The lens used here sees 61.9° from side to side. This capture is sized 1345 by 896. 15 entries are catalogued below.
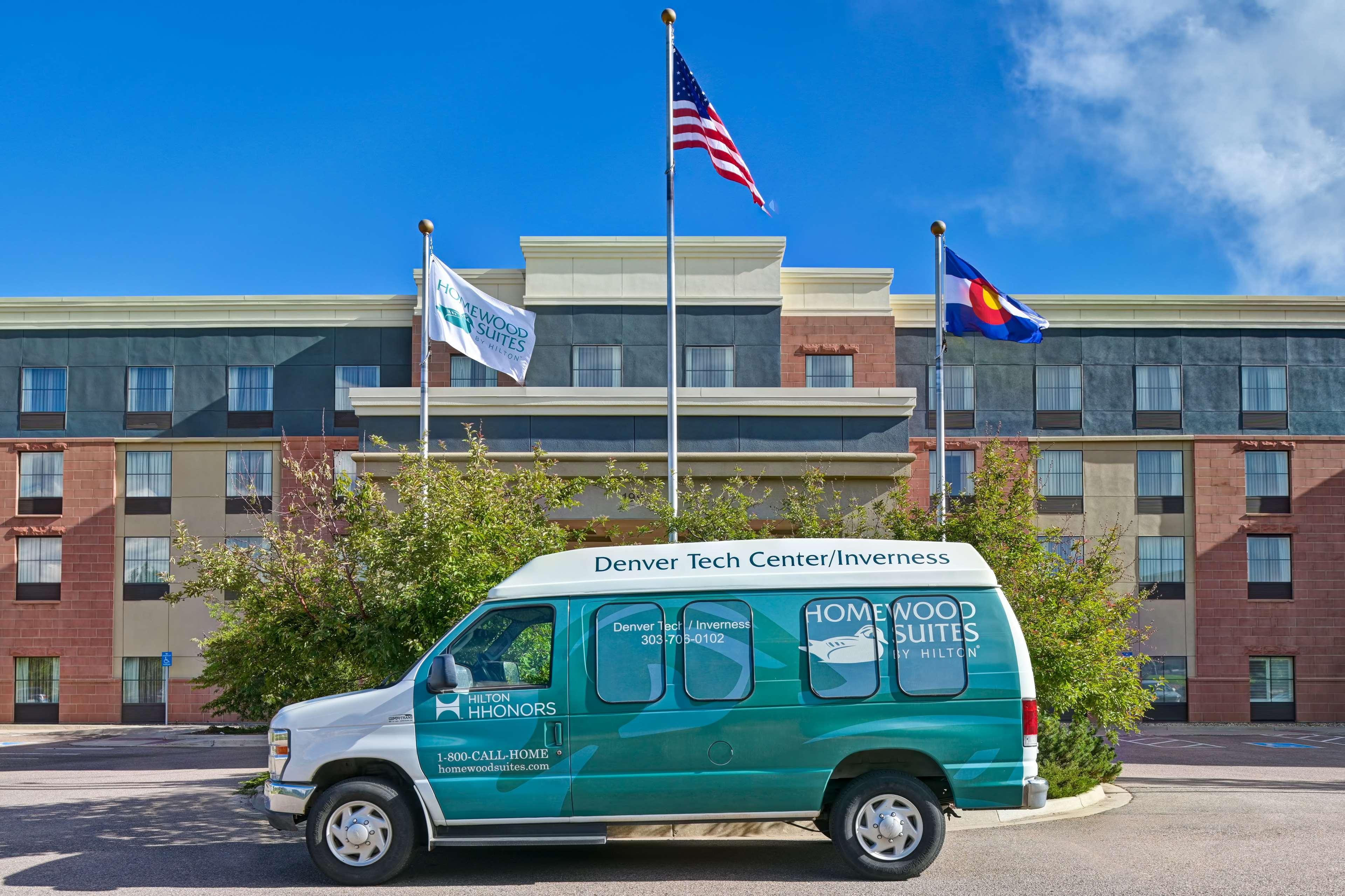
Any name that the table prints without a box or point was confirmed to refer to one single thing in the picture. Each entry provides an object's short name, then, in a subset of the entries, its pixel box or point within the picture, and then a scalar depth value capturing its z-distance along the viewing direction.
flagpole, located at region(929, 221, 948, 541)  20.86
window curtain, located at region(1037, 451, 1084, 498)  32.28
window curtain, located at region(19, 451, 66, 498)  33.19
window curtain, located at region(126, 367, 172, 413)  33.25
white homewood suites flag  21.30
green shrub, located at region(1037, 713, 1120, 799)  13.48
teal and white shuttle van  9.14
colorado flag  21.08
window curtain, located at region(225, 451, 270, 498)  32.78
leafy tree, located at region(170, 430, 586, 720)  11.74
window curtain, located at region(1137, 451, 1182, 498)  32.44
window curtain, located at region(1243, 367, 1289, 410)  32.72
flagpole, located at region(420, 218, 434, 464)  20.80
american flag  17.55
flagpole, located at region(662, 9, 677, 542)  17.39
